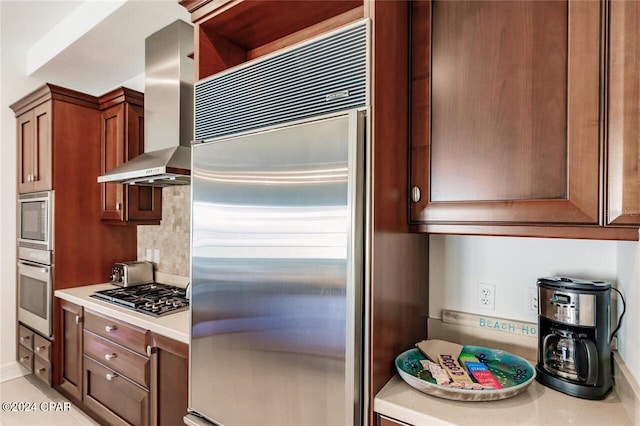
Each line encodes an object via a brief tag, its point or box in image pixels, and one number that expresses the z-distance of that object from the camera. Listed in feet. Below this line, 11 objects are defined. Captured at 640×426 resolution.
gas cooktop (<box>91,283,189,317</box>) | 6.76
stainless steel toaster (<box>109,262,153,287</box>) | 8.98
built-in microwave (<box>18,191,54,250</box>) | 8.76
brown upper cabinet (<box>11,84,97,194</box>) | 8.75
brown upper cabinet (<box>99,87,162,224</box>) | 8.83
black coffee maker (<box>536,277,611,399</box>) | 3.43
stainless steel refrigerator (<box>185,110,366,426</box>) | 3.38
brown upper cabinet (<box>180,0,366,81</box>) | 4.45
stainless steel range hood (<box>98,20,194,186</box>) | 7.11
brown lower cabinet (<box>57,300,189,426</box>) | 5.67
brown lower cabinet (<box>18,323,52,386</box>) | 8.95
